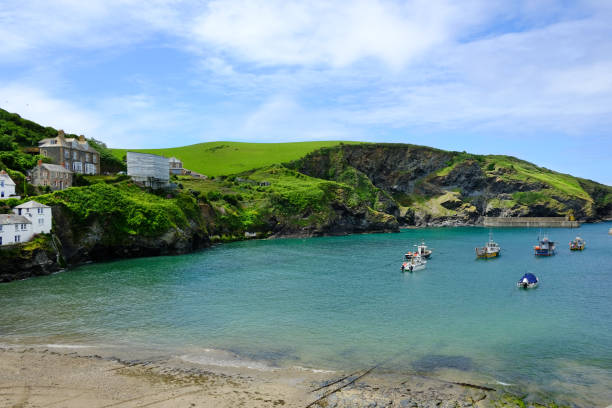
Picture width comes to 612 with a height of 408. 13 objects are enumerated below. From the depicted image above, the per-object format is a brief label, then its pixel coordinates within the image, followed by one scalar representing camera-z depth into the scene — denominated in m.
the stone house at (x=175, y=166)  168.75
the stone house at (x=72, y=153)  95.31
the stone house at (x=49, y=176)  85.12
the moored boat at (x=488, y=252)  94.06
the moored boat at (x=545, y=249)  99.69
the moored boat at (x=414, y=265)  75.38
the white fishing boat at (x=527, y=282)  60.69
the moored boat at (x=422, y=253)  89.05
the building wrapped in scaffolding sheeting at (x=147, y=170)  101.94
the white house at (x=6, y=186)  71.25
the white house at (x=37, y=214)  65.75
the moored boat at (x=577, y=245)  109.88
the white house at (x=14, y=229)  61.28
